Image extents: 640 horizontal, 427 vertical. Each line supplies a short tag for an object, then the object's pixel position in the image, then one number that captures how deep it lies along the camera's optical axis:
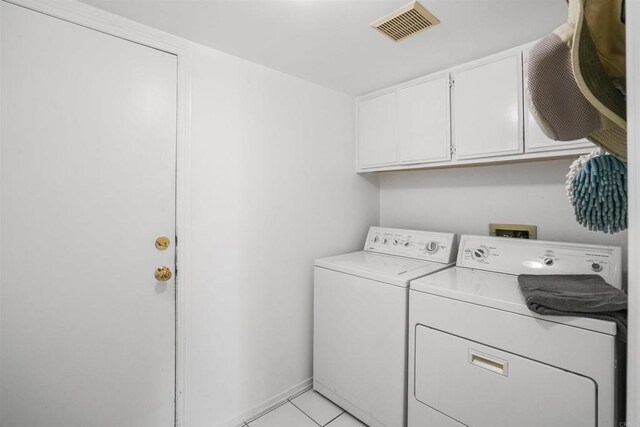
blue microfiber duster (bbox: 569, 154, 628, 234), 0.57
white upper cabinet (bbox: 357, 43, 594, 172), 1.54
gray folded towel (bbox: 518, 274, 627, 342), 1.00
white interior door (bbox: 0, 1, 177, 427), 1.15
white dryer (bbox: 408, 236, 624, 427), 1.02
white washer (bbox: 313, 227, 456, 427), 1.54
